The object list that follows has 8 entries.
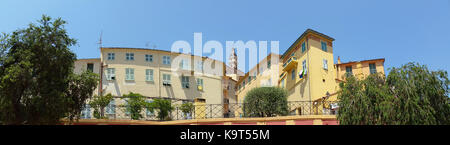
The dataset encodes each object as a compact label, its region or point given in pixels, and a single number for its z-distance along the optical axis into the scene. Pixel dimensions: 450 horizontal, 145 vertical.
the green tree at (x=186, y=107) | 25.61
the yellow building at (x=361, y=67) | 33.75
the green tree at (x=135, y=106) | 22.52
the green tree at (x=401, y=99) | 12.35
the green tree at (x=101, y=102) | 23.75
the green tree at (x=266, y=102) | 22.64
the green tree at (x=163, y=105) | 23.12
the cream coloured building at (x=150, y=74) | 36.59
